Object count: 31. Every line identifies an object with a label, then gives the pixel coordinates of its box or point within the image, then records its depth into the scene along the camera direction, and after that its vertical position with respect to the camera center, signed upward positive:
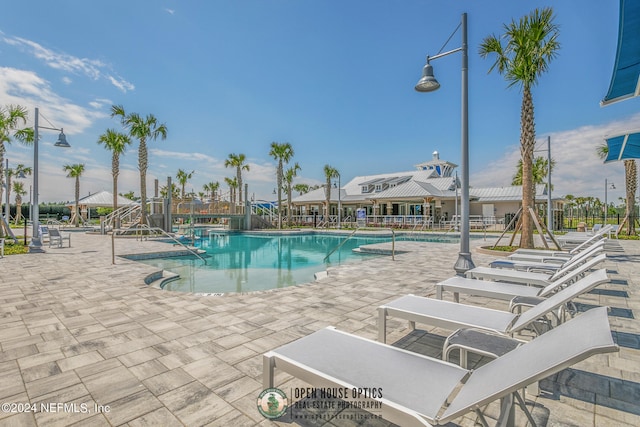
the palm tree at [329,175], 30.78 +4.15
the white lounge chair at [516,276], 4.32 -0.90
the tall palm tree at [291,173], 33.38 +4.86
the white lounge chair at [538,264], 5.41 -0.95
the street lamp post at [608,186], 26.87 +2.65
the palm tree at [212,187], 55.03 +5.30
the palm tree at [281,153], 27.81 +5.73
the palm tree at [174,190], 49.34 +4.37
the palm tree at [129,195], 57.65 +4.06
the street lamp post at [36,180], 10.67 +1.26
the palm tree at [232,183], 46.33 +5.08
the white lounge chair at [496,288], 3.55 -0.93
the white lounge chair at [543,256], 6.75 -0.93
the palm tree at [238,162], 32.88 +5.83
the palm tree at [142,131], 19.83 +5.68
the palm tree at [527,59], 9.60 +5.08
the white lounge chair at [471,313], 2.56 -0.94
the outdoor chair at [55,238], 12.61 -0.88
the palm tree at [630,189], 17.77 +1.57
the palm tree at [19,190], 39.09 +3.64
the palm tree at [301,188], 56.01 +5.20
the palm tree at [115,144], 23.09 +5.45
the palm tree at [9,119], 12.83 +4.09
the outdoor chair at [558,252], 7.07 -0.91
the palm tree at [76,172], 32.03 +4.78
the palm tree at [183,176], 46.25 +6.05
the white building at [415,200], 27.12 +1.59
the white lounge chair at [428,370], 1.41 -0.98
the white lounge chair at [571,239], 10.59 -0.82
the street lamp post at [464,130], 6.29 +1.77
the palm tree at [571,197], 53.24 +3.32
